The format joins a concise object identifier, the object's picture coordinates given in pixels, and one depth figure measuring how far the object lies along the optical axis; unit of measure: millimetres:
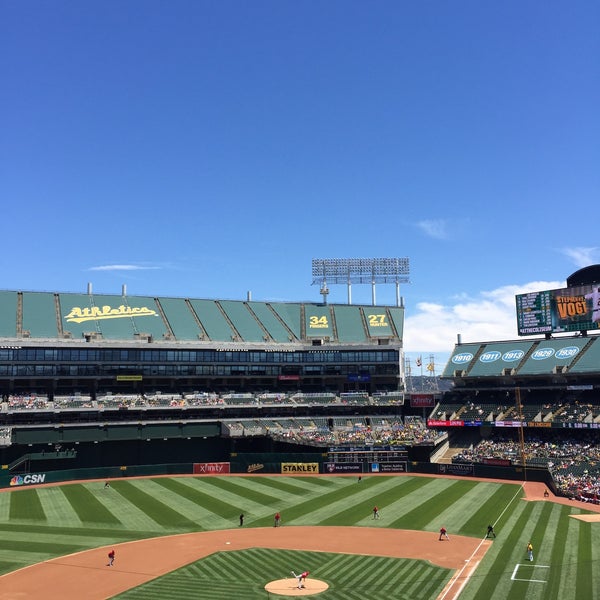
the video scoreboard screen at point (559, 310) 81688
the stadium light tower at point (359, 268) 108688
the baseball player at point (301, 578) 33219
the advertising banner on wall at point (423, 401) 91000
